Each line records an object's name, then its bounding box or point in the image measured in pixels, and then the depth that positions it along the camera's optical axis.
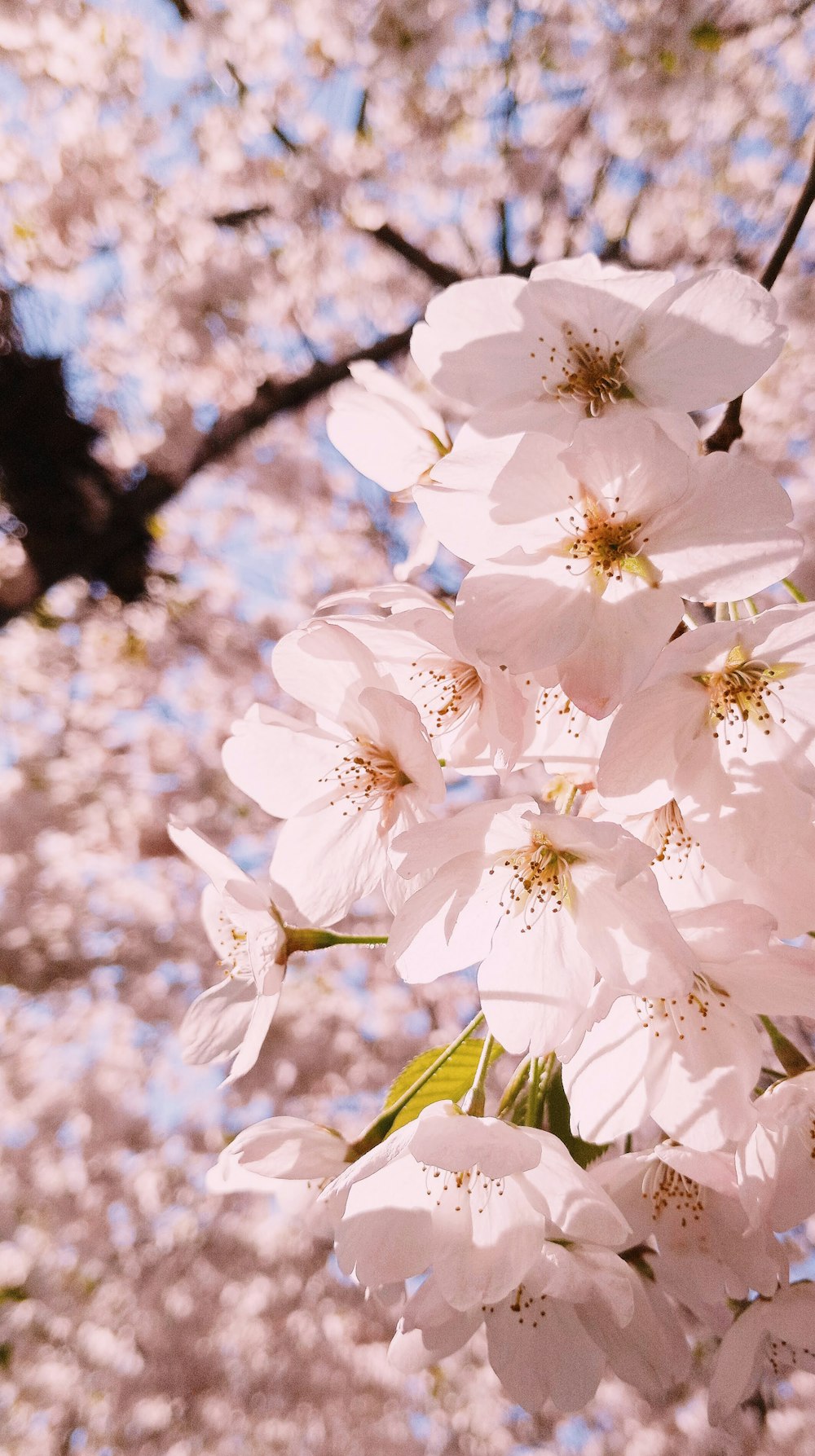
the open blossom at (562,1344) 0.25
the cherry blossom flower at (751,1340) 0.25
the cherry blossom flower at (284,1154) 0.25
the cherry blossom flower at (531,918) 0.22
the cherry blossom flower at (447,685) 0.23
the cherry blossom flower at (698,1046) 0.23
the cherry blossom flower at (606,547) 0.22
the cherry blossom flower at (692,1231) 0.24
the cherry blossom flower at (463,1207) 0.23
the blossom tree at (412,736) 0.23
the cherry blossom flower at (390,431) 0.27
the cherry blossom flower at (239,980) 0.25
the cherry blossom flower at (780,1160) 0.23
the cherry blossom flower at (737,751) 0.22
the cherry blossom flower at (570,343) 0.23
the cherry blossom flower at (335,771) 0.24
